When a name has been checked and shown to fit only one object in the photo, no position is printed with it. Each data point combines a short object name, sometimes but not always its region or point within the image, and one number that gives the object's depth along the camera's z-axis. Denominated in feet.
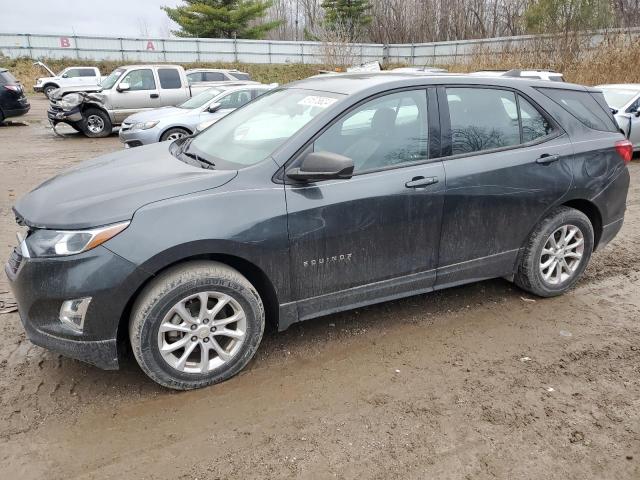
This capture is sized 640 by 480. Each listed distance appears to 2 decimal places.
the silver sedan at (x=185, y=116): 33.60
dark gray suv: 8.68
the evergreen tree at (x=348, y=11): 145.48
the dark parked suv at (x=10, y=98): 48.21
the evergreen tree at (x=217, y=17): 126.11
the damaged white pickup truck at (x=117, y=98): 43.32
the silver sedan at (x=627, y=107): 33.12
